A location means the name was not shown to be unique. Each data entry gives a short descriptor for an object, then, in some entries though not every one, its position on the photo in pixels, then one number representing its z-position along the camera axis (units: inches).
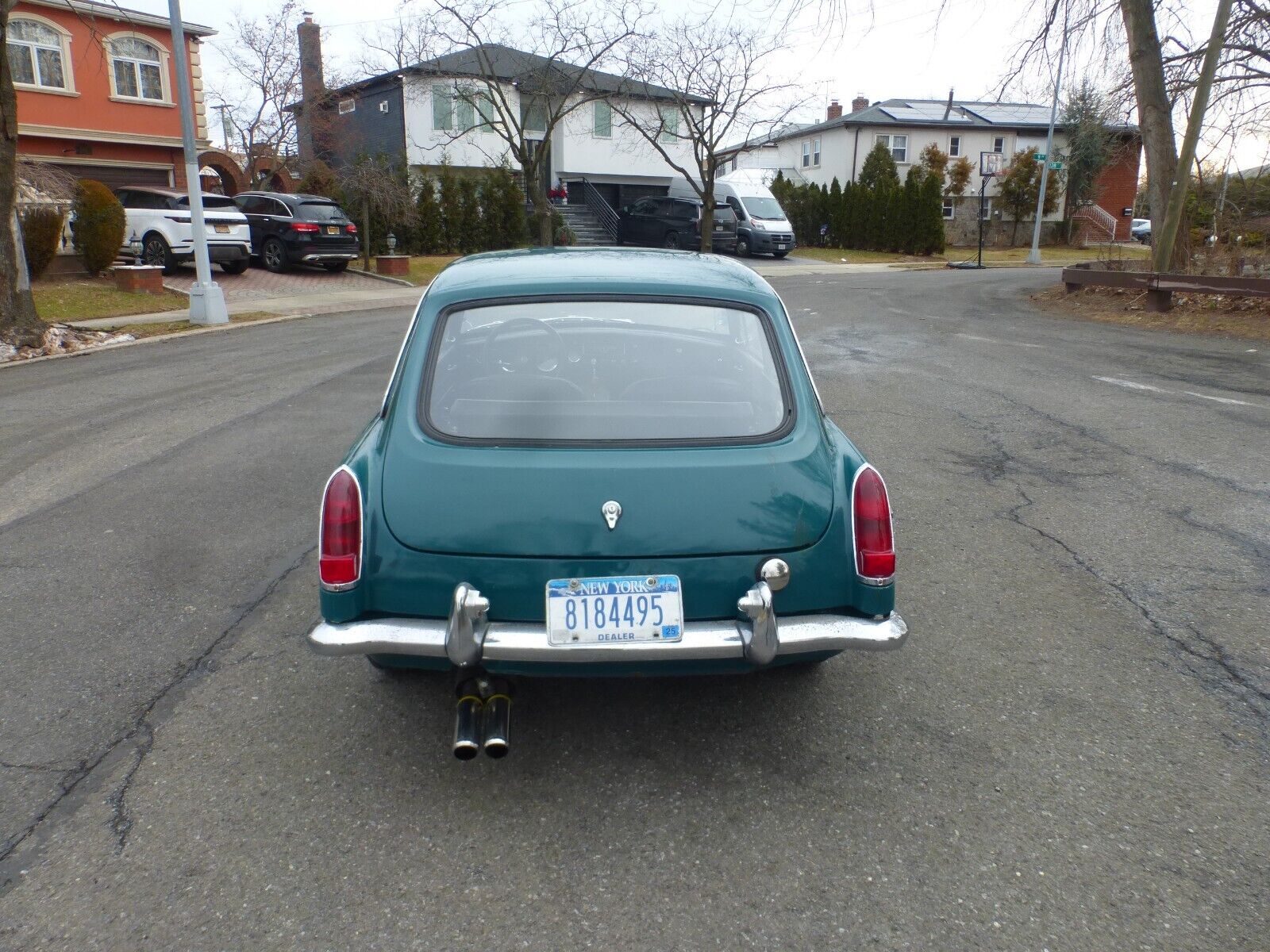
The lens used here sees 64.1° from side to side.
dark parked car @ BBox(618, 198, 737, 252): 1350.9
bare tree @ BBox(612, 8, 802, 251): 1318.9
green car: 119.0
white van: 1362.0
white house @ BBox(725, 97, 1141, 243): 1979.6
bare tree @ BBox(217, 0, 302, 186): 1441.9
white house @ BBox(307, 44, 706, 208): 1414.9
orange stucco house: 1010.1
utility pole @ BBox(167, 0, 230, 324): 613.3
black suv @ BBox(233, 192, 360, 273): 915.4
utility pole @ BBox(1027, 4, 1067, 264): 1406.9
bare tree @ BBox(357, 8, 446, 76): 1230.9
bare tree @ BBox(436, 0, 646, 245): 1206.3
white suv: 815.1
